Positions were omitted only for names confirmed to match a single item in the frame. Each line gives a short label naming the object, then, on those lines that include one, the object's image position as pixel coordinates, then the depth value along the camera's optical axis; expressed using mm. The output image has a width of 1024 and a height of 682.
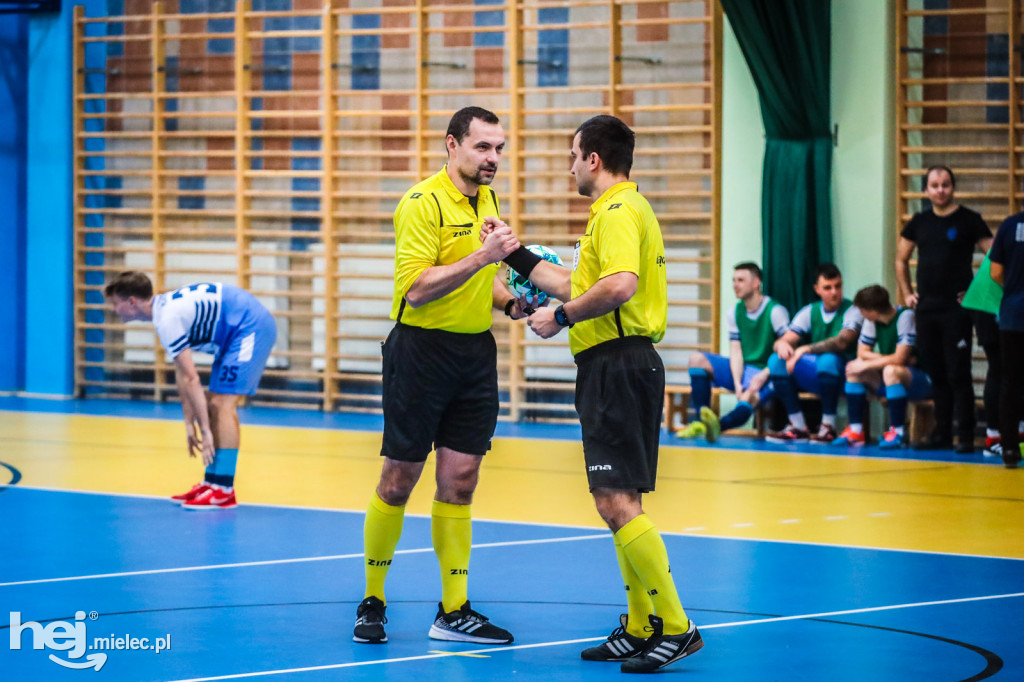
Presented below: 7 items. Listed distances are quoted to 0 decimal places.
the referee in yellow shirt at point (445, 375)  8048
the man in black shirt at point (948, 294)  17199
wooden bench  18069
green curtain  18968
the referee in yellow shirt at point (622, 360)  7436
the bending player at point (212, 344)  12729
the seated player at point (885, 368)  17716
